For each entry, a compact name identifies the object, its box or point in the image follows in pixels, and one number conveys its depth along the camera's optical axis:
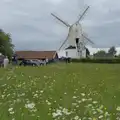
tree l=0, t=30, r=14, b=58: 44.30
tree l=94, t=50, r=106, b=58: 74.67
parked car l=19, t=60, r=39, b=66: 29.83
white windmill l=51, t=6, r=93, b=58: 44.15
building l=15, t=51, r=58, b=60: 57.93
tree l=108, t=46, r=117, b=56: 81.69
